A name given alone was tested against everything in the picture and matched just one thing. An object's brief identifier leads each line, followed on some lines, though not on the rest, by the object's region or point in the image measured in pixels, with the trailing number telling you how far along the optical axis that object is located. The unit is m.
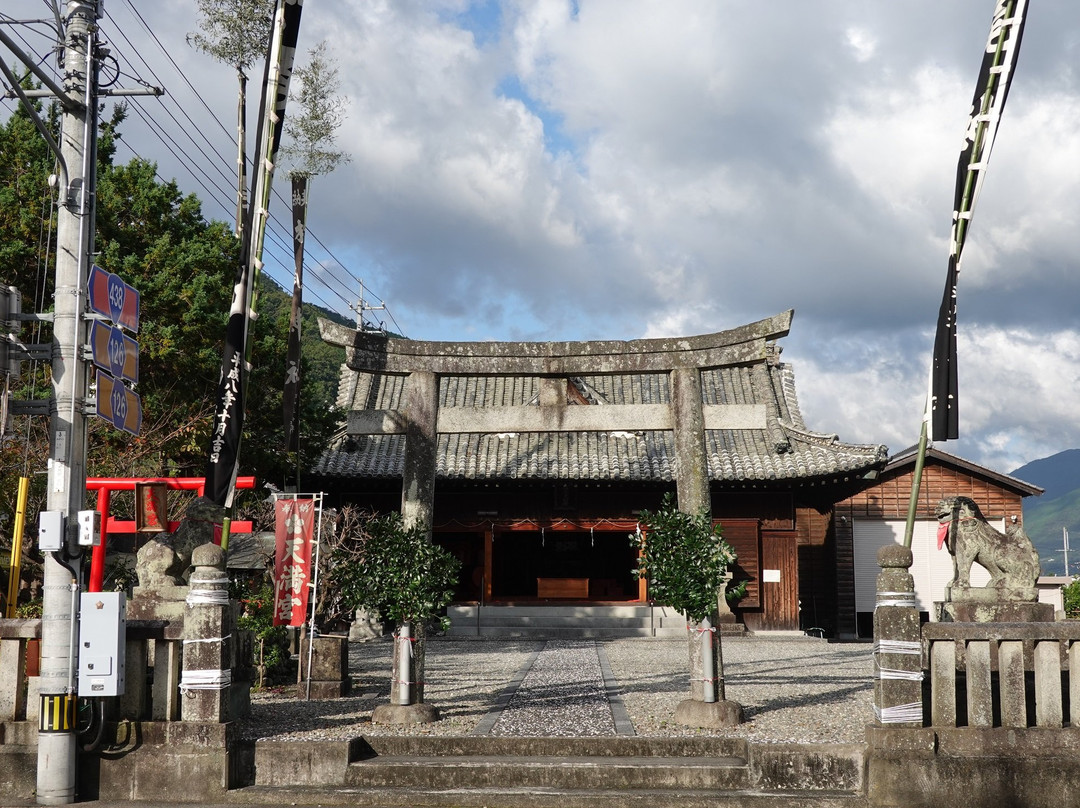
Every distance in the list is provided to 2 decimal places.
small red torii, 10.64
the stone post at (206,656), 7.76
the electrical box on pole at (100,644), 7.44
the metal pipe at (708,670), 9.33
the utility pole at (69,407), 7.43
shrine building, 22.25
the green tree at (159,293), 15.66
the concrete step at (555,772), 7.59
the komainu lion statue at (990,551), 10.13
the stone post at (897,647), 7.39
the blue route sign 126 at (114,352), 7.83
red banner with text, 11.53
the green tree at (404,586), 9.37
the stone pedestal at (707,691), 9.19
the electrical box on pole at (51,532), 7.39
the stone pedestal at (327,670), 11.27
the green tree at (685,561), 9.44
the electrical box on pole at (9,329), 7.62
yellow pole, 9.51
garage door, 25.09
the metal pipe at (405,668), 9.29
